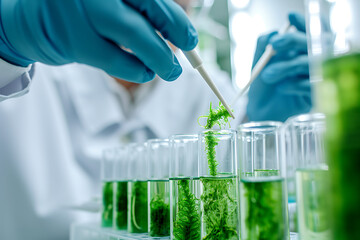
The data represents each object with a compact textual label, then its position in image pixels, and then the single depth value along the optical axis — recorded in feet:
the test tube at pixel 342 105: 0.58
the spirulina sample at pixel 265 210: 0.71
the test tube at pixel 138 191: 0.95
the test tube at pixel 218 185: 0.78
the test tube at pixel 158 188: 0.90
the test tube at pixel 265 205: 0.71
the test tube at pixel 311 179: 0.71
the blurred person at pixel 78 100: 0.83
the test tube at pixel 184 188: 0.82
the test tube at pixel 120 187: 1.01
